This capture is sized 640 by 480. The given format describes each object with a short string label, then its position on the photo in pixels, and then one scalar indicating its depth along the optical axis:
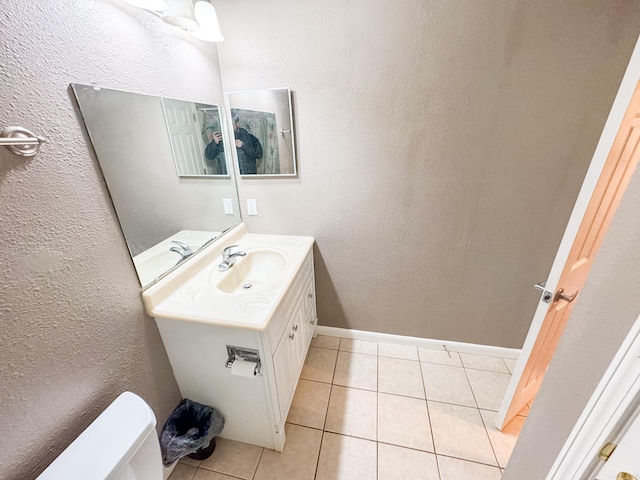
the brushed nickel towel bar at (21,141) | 0.63
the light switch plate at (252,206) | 1.74
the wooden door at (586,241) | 0.86
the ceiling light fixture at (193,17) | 1.06
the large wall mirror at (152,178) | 0.90
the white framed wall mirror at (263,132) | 1.48
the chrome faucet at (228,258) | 1.39
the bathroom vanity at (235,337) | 1.05
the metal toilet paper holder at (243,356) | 1.08
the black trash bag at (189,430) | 1.11
